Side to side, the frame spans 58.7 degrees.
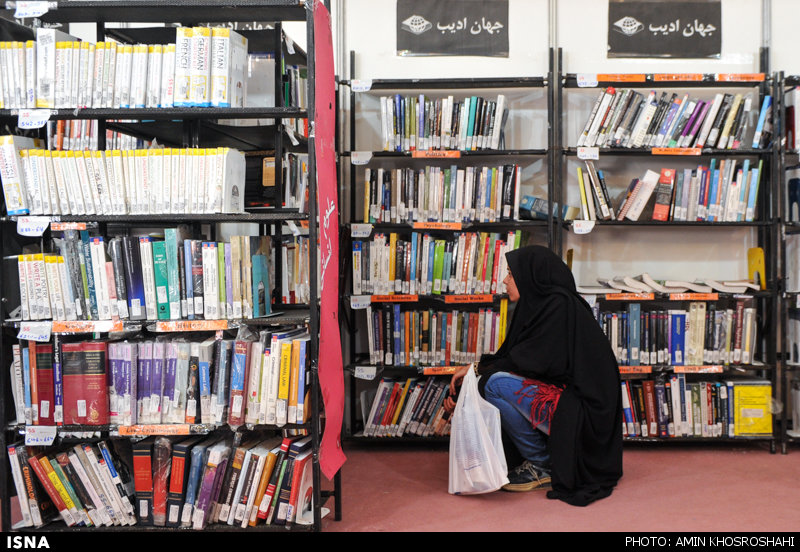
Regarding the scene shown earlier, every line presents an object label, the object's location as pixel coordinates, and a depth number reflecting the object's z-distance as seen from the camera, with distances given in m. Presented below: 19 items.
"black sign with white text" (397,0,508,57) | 4.43
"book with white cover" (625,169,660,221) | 4.10
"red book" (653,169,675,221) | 4.11
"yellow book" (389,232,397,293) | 4.15
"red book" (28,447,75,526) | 2.85
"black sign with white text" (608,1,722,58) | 4.38
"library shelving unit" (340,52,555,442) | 4.12
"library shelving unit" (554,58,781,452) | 4.08
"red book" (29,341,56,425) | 2.81
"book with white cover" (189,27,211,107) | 2.70
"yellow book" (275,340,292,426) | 2.79
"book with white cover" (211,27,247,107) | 2.71
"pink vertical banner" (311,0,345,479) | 2.78
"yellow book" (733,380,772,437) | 4.12
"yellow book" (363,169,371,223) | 4.16
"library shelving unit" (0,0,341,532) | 2.71
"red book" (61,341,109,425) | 2.80
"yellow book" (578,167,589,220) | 4.12
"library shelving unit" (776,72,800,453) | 4.09
